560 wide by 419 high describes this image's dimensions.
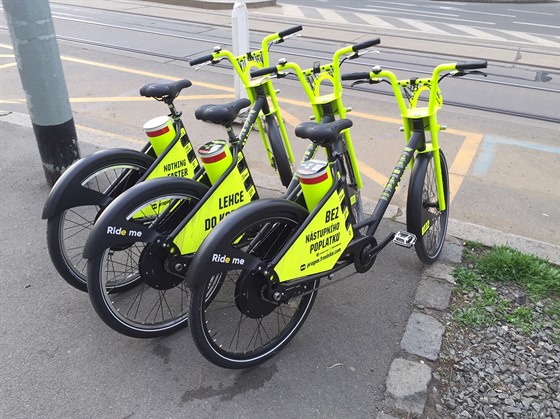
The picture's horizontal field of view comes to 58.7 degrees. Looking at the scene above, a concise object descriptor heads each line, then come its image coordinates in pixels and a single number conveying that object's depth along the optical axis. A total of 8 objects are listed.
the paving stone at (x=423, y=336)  2.81
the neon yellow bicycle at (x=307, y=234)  2.40
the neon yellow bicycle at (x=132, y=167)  2.91
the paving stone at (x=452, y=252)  3.67
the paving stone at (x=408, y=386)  2.47
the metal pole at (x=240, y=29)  5.43
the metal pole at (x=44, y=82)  3.86
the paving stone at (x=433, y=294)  3.20
